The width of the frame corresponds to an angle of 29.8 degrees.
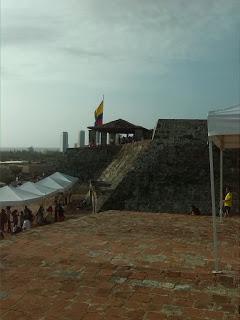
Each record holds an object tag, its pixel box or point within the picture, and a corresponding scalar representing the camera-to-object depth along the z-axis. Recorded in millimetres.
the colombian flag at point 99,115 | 29547
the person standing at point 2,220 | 12577
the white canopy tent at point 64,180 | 19772
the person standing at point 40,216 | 14077
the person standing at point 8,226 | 12772
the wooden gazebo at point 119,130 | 27075
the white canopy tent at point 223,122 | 4783
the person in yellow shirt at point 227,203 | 11641
